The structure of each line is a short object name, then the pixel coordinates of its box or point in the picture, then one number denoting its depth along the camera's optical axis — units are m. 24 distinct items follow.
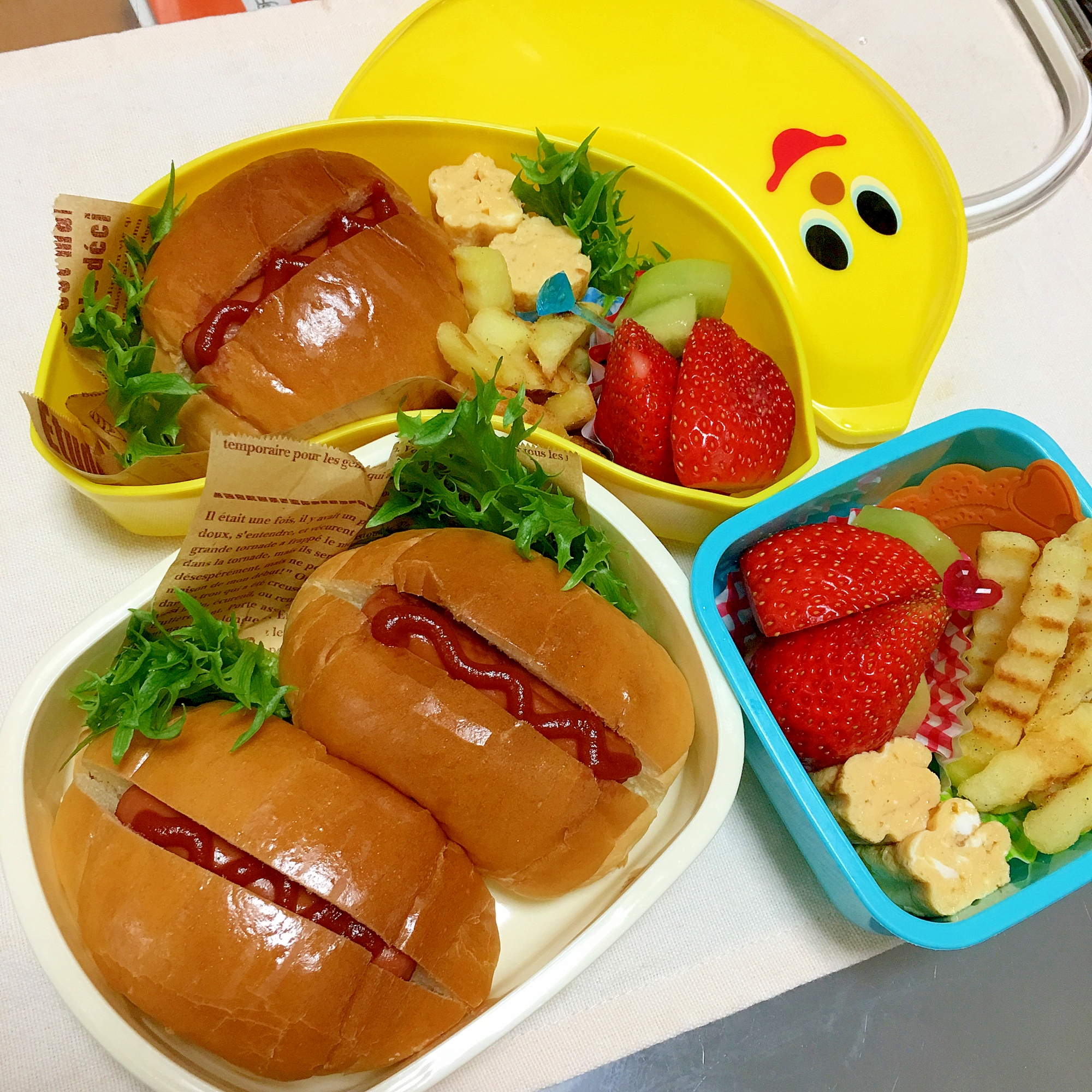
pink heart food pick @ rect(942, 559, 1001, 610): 0.35
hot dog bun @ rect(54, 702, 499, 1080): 0.28
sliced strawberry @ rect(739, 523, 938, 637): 0.33
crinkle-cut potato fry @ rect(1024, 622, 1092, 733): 0.34
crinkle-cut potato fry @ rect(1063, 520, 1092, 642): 0.34
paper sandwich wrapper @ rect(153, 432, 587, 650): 0.29
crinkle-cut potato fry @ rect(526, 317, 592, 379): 0.36
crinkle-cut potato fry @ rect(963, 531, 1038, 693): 0.35
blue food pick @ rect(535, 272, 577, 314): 0.36
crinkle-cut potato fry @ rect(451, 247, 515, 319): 0.37
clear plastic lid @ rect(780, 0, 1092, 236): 0.46
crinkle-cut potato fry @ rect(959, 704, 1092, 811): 0.33
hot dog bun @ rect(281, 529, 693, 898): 0.30
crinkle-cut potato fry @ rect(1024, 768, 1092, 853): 0.33
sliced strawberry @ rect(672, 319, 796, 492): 0.35
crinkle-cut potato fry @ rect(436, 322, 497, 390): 0.35
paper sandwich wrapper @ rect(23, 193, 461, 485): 0.33
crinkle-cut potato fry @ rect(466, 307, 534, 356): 0.36
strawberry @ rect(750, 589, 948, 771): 0.33
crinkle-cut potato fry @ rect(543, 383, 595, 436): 0.37
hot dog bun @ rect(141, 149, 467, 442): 0.33
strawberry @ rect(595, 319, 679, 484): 0.35
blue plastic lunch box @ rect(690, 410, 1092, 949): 0.32
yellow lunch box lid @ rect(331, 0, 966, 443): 0.39
